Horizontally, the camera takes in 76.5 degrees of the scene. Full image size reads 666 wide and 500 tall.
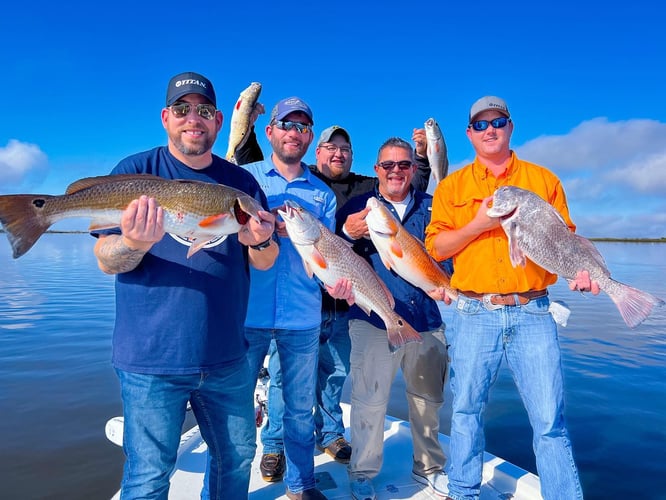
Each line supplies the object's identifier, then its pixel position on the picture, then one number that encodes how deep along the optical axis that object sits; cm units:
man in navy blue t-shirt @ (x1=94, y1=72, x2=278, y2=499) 268
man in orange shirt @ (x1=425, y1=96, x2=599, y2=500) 331
